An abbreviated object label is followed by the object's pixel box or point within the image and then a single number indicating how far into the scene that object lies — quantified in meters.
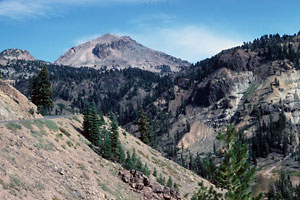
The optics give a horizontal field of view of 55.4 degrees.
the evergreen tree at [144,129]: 86.75
